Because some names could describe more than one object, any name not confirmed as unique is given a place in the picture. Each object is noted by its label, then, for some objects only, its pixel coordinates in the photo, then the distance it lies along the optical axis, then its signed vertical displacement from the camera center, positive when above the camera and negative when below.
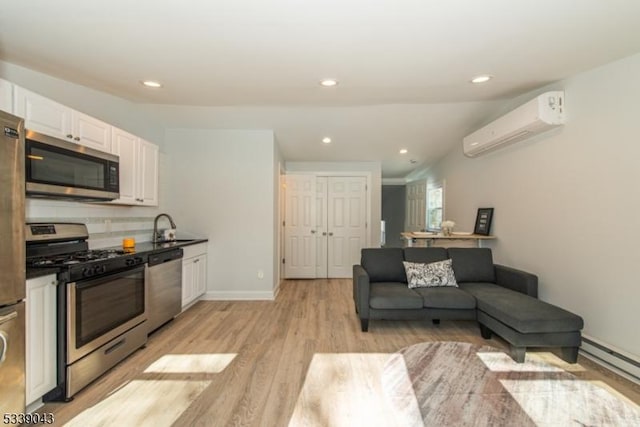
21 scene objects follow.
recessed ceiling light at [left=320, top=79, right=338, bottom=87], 2.75 +1.18
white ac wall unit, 2.89 +0.95
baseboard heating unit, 2.26 -1.15
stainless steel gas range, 1.97 -0.69
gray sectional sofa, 2.45 -0.84
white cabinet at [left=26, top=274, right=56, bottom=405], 1.78 -0.78
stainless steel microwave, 2.00 +0.28
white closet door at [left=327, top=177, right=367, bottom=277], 5.84 -0.17
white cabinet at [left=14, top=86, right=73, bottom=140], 2.01 +0.66
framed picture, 4.08 -0.12
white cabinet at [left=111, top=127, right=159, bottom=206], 2.98 +0.44
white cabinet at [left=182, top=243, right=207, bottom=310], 3.62 -0.81
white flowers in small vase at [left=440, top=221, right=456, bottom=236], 4.31 -0.22
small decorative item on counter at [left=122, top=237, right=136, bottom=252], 2.95 -0.35
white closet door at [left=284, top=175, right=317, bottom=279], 5.79 -0.32
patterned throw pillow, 3.42 -0.72
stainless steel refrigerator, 1.56 -0.31
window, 5.85 +0.14
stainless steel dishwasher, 2.89 -0.79
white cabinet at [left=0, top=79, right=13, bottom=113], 1.88 +0.70
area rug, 1.85 -1.25
